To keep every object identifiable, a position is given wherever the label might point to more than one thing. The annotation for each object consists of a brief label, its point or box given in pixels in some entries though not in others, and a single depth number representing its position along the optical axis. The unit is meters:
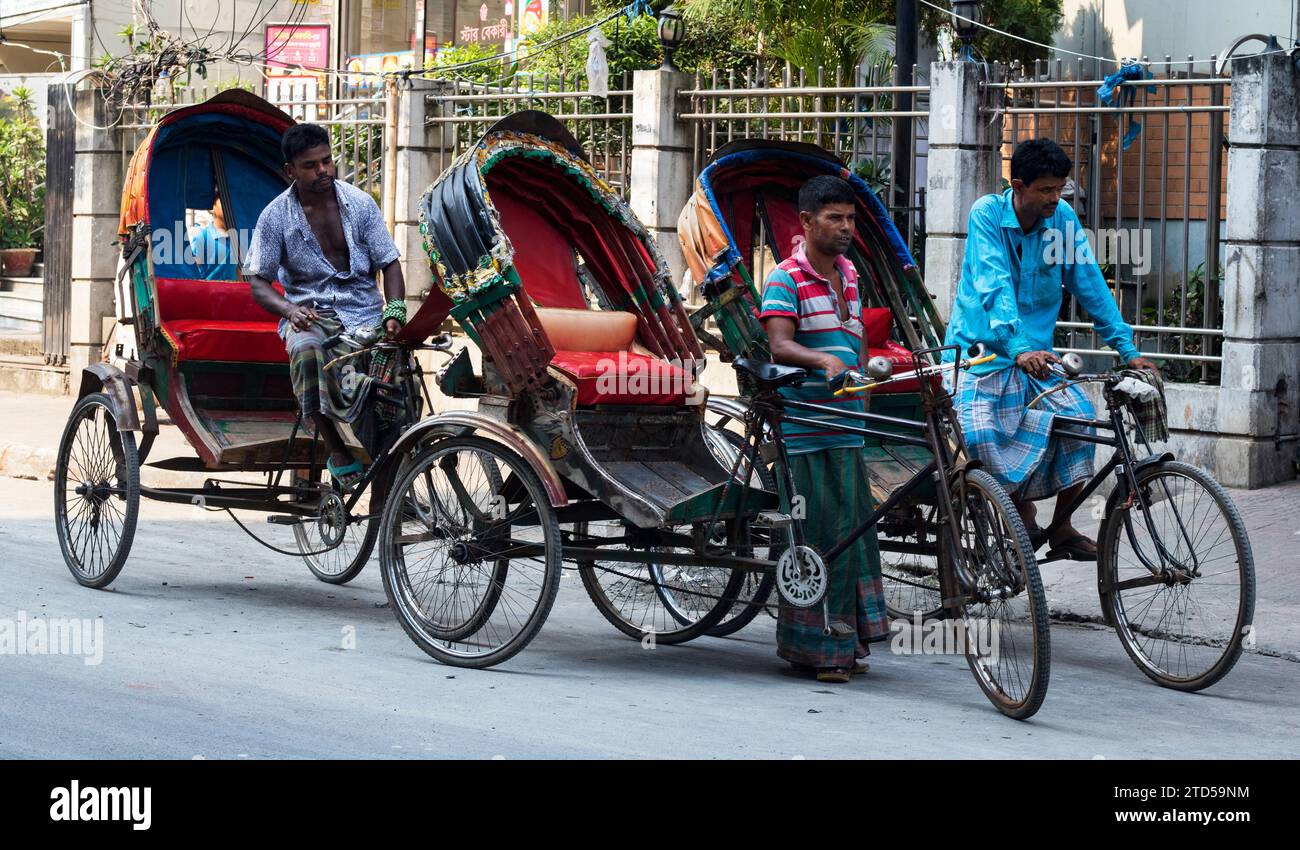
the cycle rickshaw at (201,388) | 7.39
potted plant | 21.19
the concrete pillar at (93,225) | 15.55
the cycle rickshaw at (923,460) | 5.88
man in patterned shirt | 7.12
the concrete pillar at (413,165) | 13.73
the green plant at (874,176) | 11.52
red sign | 26.95
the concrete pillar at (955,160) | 10.79
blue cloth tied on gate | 10.09
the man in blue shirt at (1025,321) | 6.38
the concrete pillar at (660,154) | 12.15
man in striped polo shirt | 6.08
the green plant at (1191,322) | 10.20
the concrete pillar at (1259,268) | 9.70
